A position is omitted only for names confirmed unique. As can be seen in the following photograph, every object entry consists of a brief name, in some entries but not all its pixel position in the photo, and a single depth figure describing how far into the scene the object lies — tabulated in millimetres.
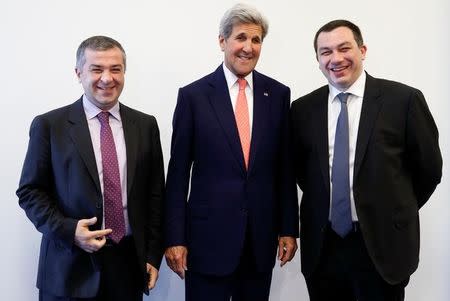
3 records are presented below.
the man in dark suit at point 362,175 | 1659
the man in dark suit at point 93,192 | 1577
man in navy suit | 1767
